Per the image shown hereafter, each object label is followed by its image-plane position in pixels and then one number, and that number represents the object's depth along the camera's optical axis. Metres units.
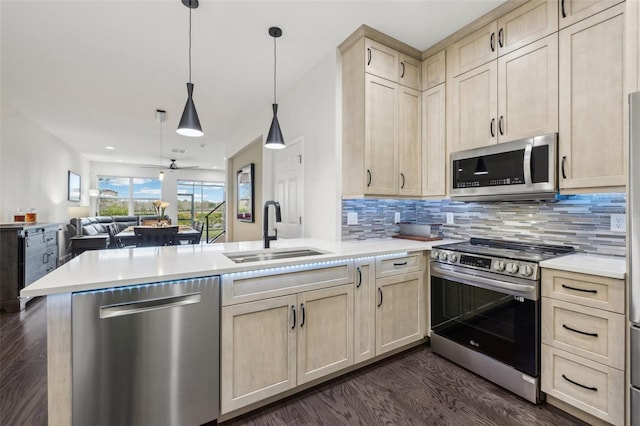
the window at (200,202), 10.62
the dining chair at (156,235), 4.00
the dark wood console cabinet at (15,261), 3.40
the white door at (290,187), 3.36
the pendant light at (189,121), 2.07
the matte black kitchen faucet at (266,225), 2.32
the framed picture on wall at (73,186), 7.09
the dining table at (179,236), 5.29
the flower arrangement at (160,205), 5.15
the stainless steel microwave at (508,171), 2.00
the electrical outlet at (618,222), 1.91
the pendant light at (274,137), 2.67
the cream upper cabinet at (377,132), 2.53
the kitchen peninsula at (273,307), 1.26
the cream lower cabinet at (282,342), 1.63
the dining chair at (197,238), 5.80
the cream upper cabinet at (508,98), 2.02
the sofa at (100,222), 6.51
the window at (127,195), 9.60
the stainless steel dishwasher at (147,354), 1.29
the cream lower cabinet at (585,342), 1.52
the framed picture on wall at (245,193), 5.04
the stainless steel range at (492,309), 1.82
